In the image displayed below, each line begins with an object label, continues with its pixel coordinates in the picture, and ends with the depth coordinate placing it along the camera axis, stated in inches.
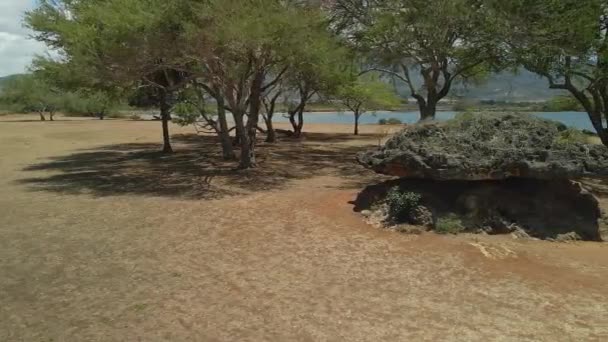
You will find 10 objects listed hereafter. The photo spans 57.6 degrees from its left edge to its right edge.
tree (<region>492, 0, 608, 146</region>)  579.8
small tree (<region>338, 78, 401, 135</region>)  1321.4
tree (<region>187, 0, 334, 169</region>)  532.1
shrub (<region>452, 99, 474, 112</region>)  793.2
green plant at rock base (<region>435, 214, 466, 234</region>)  392.8
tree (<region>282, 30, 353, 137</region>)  638.5
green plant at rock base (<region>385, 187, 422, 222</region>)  419.5
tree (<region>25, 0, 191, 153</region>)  541.6
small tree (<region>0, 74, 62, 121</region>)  2593.5
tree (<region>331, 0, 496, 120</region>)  592.7
